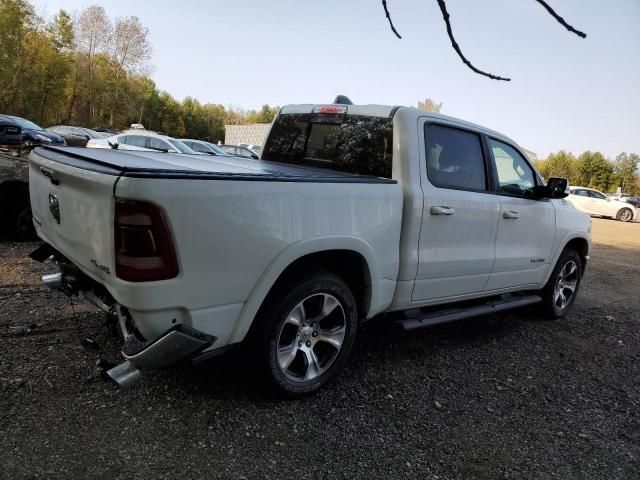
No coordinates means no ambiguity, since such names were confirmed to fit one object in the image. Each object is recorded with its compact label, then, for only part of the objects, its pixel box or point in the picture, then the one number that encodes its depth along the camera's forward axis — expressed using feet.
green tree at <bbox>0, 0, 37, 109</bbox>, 125.29
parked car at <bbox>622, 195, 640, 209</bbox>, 143.98
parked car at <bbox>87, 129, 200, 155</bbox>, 55.10
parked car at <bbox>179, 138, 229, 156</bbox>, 60.18
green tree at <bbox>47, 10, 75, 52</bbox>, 148.11
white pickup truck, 7.70
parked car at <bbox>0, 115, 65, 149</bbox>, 58.03
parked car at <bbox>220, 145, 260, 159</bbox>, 67.68
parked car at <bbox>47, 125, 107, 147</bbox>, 74.63
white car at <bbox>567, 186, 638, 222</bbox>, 84.74
